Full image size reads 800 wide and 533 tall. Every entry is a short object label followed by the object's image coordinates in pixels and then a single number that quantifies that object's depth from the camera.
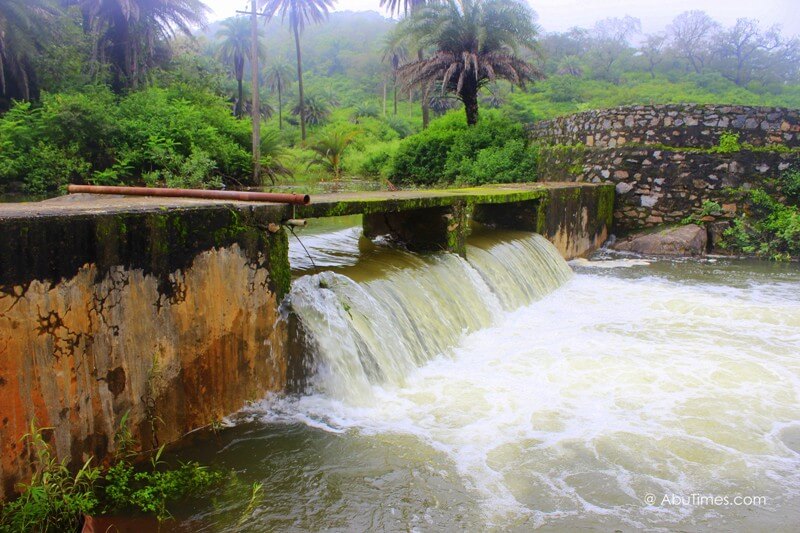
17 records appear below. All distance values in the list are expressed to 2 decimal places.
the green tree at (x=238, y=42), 39.66
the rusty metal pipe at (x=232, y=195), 4.77
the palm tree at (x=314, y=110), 50.84
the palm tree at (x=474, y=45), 18.09
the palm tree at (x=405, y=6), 29.25
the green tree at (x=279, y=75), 55.00
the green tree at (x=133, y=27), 22.42
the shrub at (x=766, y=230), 12.33
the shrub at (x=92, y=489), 3.15
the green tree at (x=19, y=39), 19.19
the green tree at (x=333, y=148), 28.00
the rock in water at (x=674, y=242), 12.68
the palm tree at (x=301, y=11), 33.01
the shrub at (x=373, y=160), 25.97
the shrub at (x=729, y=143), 12.88
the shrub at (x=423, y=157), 19.28
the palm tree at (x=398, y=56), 41.88
